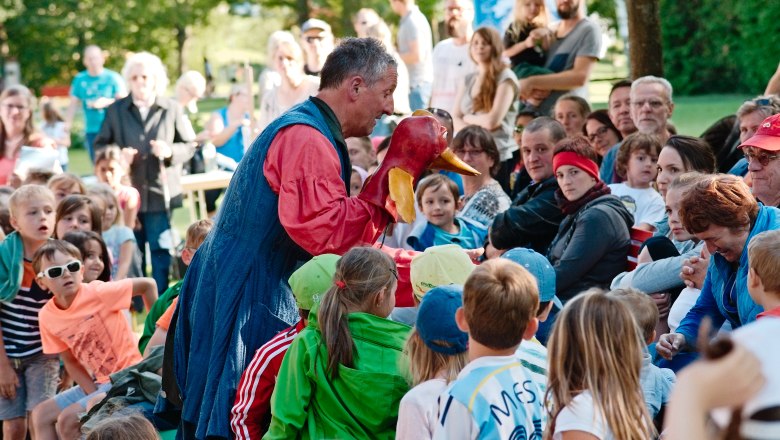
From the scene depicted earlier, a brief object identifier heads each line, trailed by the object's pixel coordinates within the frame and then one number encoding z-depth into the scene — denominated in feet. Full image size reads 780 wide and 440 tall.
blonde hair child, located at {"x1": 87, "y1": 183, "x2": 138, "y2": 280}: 24.89
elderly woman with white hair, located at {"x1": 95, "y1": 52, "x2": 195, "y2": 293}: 31.09
